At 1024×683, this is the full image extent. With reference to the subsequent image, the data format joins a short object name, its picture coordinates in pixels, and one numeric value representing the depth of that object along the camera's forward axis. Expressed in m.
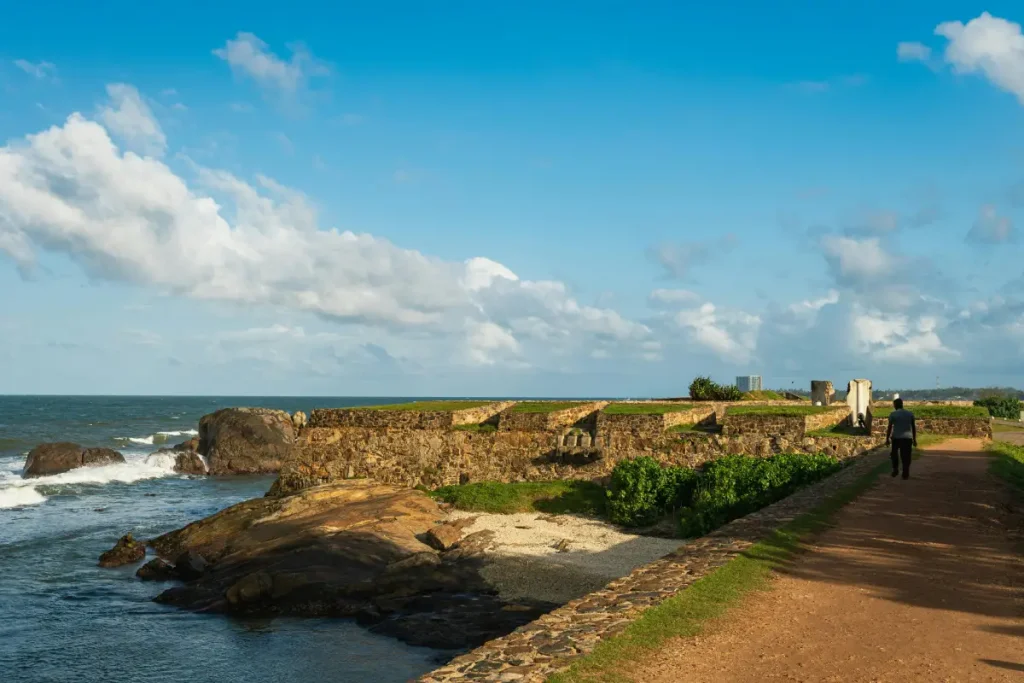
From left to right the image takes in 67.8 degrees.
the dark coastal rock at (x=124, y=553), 22.22
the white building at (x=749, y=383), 44.44
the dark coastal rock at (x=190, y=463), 47.66
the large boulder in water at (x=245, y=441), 47.47
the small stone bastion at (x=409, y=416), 27.66
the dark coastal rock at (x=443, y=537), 20.14
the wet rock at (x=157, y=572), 20.39
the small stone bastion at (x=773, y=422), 24.33
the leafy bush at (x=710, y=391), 36.75
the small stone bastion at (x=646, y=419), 25.38
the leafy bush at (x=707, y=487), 20.33
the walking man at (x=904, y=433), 17.86
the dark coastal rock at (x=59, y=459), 45.78
